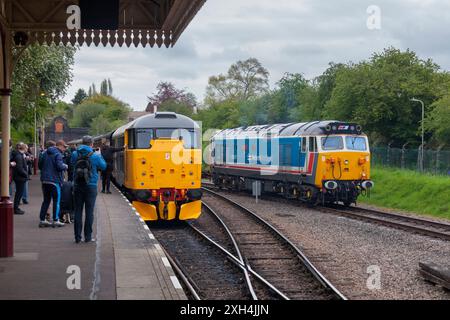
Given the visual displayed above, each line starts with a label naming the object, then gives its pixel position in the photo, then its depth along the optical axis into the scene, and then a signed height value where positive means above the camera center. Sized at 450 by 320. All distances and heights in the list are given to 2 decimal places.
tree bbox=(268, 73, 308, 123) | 49.81 +3.61
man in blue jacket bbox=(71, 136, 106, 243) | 11.57 -0.60
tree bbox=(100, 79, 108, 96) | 172.74 +15.35
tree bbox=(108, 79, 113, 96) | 173.09 +15.05
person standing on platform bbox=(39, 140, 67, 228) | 13.04 -0.46
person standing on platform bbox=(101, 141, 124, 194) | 24.59 -0.62
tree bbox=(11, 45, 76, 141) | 24.91 +2.83
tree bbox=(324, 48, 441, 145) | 38.72 +2.86
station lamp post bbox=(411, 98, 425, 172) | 32.62 +1.09
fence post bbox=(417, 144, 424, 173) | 32.73 -0.75
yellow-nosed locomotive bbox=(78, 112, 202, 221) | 18.39 -0.54
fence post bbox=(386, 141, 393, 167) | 36.09 -0.52
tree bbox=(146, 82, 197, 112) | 74.50 +5.96
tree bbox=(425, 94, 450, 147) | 34.25 +1.40
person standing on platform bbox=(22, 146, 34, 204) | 19.31 -1.48
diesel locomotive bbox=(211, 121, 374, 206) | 24.02 -0.53
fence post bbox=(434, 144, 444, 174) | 32.31 -0.78
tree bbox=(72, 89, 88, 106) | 166.34 +12.35
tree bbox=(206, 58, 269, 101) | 84.94 +8.16
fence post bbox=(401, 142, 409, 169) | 34.29 -0.70
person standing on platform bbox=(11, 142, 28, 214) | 15.72 -0.55
